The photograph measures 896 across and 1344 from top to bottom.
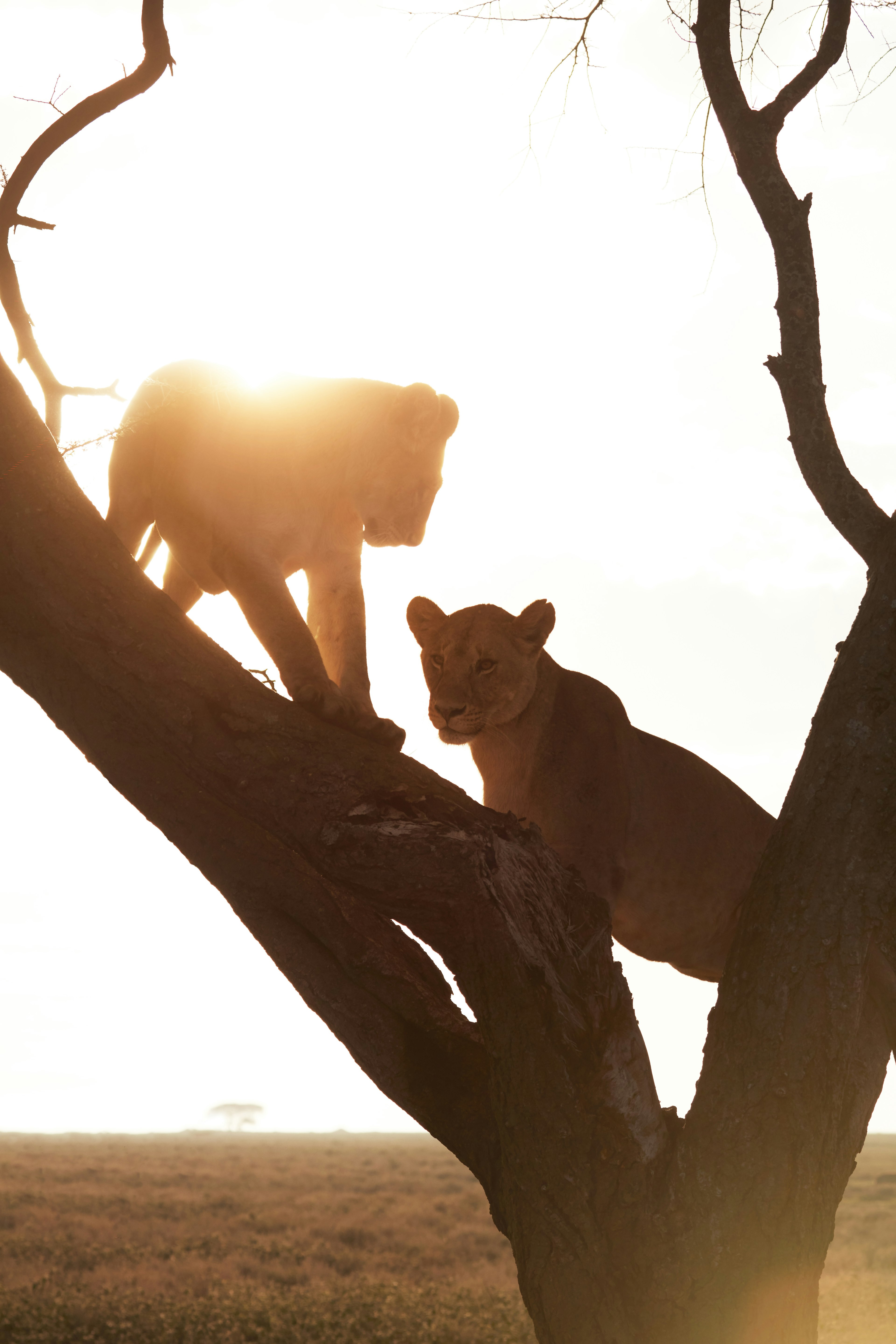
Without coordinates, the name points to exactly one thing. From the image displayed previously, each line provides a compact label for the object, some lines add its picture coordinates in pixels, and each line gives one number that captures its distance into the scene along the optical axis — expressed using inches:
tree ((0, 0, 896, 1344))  296.7
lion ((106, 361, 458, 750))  366.3
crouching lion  414.0
